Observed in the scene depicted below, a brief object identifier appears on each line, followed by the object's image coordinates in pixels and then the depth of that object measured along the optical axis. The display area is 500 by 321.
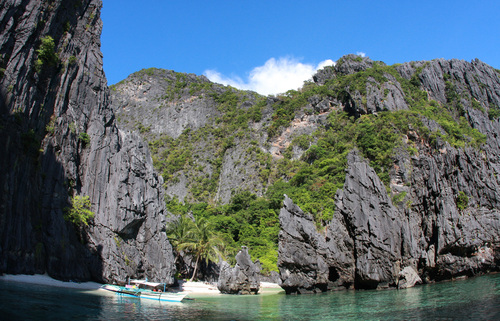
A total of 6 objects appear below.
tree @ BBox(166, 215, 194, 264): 41.31
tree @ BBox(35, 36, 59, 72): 30.50
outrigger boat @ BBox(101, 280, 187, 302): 26.59
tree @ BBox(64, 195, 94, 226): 29.14
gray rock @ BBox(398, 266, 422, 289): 31.12
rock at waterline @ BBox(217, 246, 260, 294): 35.34
